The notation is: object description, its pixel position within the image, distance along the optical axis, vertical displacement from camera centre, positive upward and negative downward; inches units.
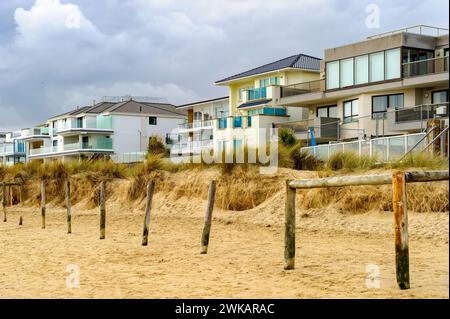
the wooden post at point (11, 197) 1431.6 -99.4
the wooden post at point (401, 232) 342.3 -43.4
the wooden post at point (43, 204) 960.4 -78.2
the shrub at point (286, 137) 1235.9 +30.4
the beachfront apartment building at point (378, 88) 1374.3 +151.1
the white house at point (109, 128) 2787.9 +114.4
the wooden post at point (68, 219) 857.9 -89.4
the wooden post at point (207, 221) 571.2 -62.6
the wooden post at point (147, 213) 666.8 -65.5
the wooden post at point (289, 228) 442.3 -52.5
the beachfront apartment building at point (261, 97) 1847.9 +173.7
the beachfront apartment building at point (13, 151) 3671.3 +15.5
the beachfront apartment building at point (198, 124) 2251.1 +109.7
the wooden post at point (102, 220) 760.4 -80.4
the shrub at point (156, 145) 1647.4 +21.9
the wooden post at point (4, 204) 1127.7 -91.5
